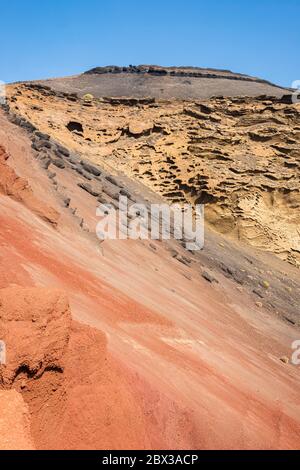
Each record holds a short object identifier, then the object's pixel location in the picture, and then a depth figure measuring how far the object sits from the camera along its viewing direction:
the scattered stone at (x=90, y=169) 18.30
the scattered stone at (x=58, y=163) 15.87
